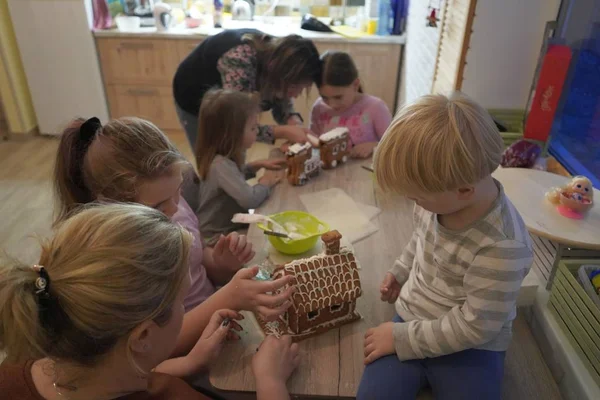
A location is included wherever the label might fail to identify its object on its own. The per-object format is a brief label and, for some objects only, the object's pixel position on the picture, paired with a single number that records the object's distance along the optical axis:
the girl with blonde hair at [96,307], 0.65
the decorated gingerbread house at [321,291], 1.00
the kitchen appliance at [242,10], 3.51
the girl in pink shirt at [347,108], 1.84
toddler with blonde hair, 0.82
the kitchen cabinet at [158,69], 3.27
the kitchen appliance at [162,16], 3.22
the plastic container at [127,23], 3.29
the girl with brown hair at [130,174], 1.06
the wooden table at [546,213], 1.11
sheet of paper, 1.41
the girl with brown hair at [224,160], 1.55
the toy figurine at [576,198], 1.18
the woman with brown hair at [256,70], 1.81
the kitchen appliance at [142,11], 3.42
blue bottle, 3.21
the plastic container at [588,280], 1.05
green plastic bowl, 1.25
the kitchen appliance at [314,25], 3.33
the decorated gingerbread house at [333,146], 1.75
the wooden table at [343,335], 0.96
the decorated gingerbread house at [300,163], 1.65
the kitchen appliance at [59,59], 3.16
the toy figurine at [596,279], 1.08
